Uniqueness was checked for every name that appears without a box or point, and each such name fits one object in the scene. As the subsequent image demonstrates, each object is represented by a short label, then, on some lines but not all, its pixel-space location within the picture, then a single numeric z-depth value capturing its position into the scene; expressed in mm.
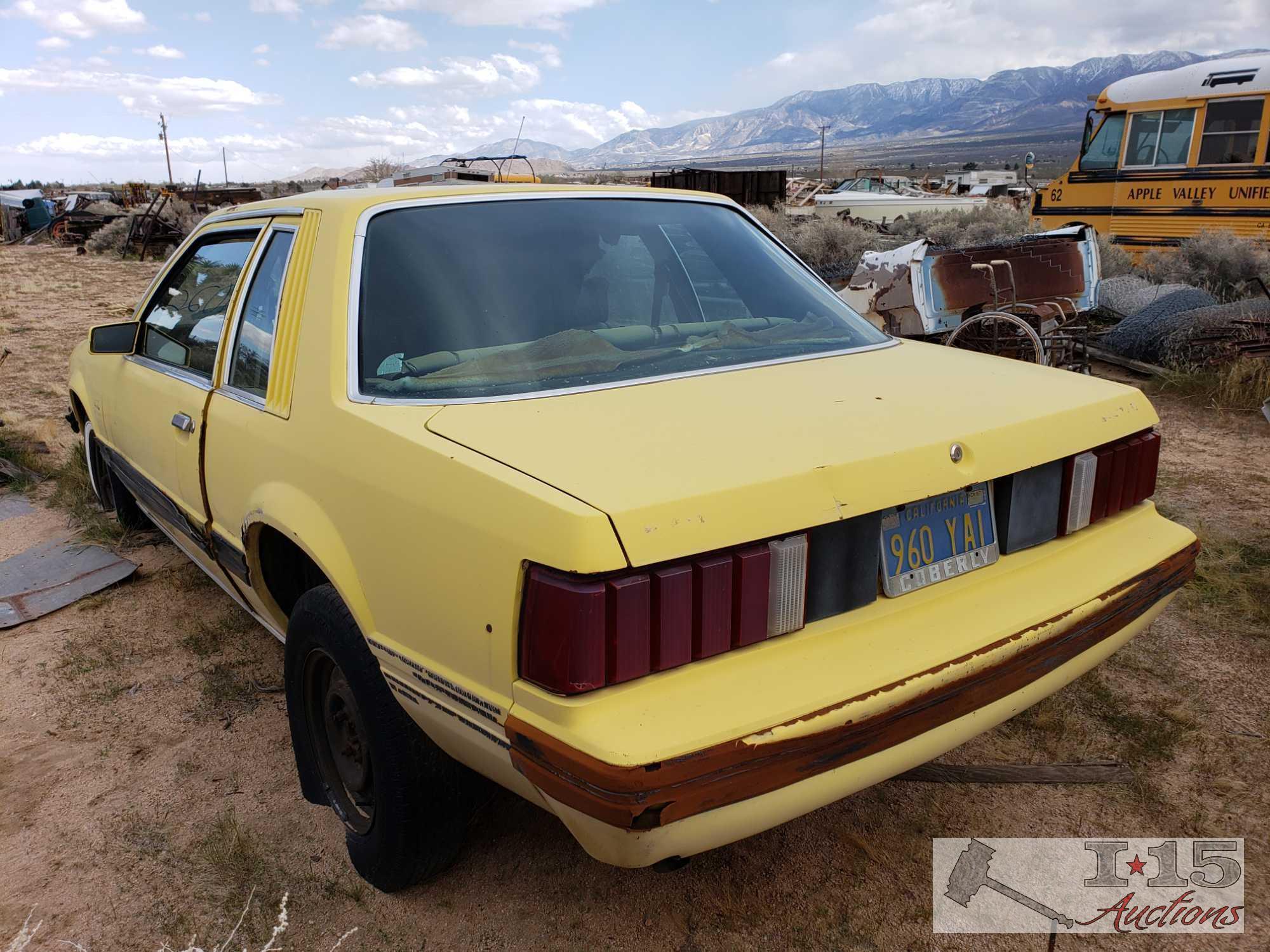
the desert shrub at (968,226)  14016
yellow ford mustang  1616
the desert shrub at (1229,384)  6844
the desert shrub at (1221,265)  10219
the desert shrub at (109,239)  26719
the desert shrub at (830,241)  14234
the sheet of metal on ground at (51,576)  4051
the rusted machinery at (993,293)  6719
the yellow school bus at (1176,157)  11008
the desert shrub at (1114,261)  11461
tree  32438
